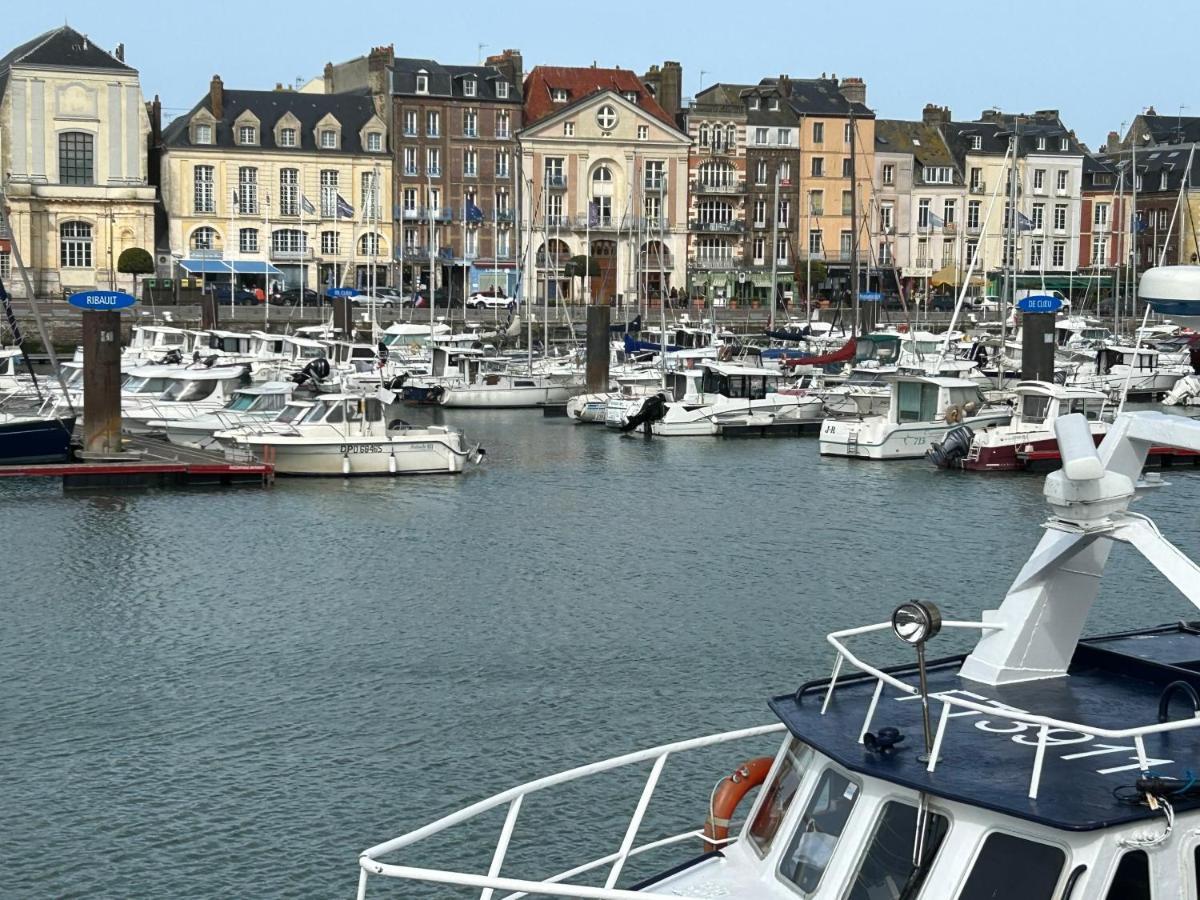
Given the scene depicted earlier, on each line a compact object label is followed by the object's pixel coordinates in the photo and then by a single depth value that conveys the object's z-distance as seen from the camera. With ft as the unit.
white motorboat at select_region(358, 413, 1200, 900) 33.88
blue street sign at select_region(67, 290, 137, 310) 154.92
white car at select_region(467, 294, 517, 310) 327.47
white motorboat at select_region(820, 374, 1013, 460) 170.71
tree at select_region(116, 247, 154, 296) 306.35
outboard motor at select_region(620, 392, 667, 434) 194.29
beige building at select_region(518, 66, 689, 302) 342.44
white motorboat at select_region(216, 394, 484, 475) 152.87
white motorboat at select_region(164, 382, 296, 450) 160.25
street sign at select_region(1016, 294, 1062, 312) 184.14
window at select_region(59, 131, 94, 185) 318.24
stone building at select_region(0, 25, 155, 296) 312.50
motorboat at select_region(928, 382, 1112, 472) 160.04
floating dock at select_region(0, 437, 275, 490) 141.59
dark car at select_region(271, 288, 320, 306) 317.01
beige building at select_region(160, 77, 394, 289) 328.49
